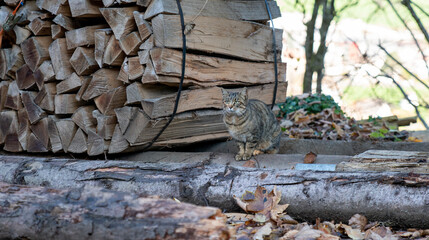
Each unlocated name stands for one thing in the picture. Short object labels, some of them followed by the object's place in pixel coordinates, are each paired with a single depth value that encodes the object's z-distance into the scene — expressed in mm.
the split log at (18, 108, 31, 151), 5000
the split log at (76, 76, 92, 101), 4422
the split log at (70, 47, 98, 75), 4352
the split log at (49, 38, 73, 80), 4562
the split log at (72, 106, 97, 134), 4484
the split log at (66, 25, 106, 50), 4340
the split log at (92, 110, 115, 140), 4297
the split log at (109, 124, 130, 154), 4266
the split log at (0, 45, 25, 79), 5047
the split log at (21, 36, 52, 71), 4750
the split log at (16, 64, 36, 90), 4887
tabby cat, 4082
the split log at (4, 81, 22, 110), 5027
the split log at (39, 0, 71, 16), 4441
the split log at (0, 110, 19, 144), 5113
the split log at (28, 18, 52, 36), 4656
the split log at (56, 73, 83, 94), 4483
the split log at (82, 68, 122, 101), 4293
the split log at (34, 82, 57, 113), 4723
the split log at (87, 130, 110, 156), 4363
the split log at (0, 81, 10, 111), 5238
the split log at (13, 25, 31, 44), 4915
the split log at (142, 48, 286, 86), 3791
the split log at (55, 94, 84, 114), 4613
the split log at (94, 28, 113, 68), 4176
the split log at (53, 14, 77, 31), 4486
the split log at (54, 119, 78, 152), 4625
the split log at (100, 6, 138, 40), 3990
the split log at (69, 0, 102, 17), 4254
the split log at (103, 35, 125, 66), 4137
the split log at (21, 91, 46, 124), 4820
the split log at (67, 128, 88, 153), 4535
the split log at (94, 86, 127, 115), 4238
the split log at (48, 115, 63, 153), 4723
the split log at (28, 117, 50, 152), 4816
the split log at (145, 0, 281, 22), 3777
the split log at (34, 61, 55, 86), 4656
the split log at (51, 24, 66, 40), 4570
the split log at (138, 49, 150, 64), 3855
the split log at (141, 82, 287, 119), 3938
